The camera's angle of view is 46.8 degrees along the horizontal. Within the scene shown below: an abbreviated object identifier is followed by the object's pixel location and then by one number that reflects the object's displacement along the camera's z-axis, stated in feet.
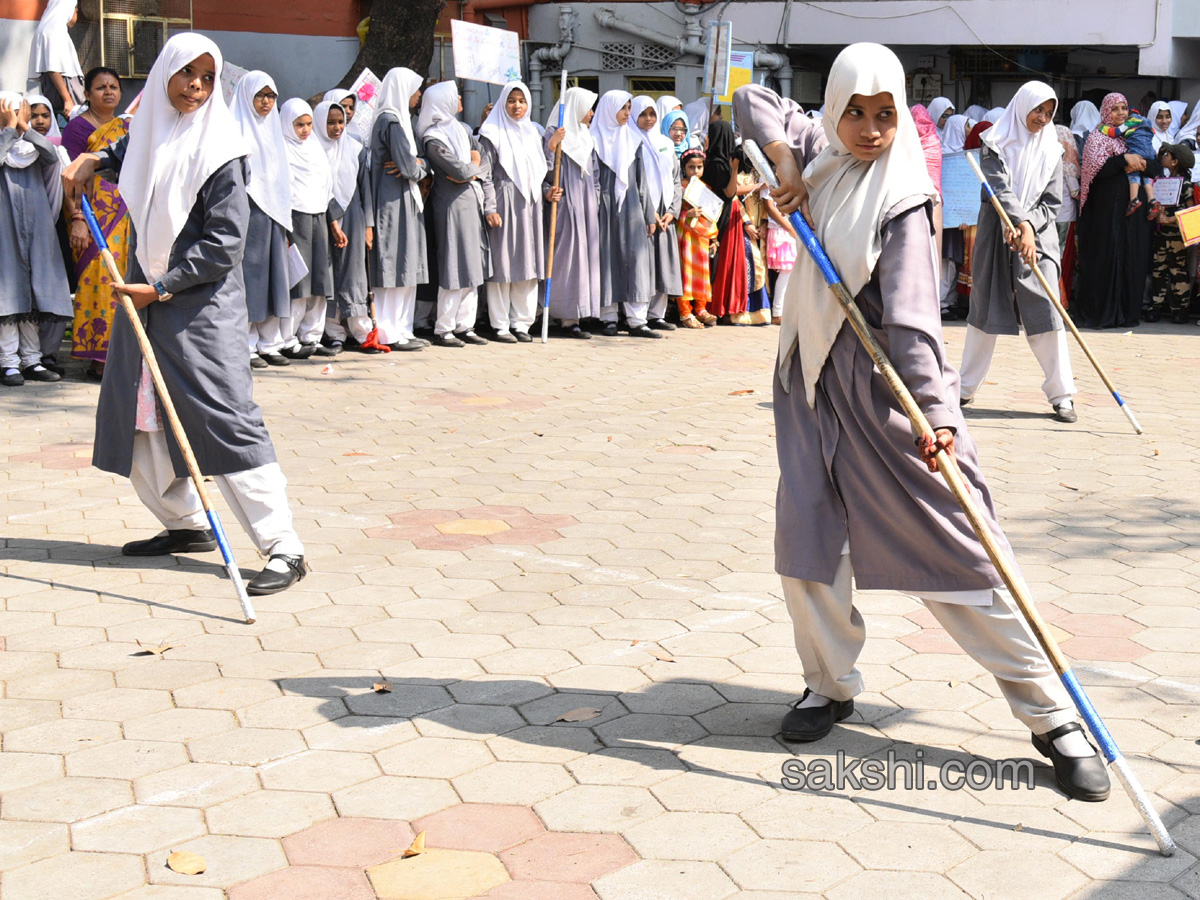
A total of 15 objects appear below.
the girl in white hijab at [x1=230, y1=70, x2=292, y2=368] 32.71
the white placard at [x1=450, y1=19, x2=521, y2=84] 38.60
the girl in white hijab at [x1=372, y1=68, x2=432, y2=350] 36.55
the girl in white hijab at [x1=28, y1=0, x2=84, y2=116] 40.16
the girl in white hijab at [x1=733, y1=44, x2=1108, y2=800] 11.28
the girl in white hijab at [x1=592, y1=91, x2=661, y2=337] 41.19
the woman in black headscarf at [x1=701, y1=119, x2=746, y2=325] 43.88
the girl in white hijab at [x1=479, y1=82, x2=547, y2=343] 39.09
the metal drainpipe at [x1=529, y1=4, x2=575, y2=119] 72.02
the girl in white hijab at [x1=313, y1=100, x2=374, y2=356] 36.06
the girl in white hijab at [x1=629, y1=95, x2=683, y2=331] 41.60
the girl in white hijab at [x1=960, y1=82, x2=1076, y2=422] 27.68
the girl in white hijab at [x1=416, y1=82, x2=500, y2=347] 37.27
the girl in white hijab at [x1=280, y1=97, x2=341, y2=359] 34.91
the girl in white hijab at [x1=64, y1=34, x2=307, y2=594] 16.71
